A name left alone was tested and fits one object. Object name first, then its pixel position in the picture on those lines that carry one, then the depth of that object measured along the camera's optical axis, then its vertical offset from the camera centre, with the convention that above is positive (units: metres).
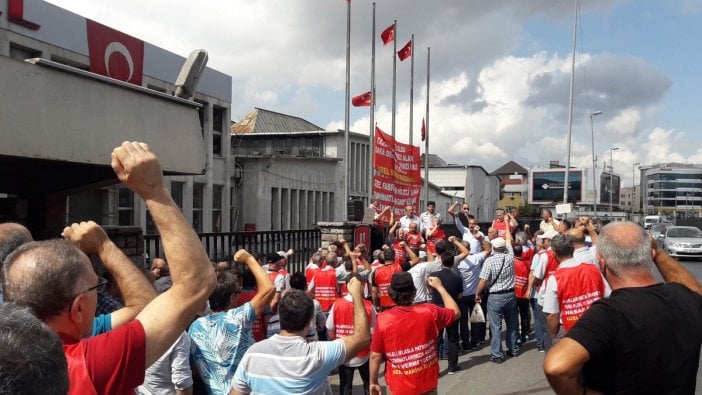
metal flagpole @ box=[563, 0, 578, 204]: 27.38 +2.14
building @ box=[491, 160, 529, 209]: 131.50 +5.01
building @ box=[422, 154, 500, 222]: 60.54 +1.83
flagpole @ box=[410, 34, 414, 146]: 22.51 +4.30
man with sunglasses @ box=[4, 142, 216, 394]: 1.81 -0.32
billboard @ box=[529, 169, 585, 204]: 117.19 +3.34
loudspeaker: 14.36 -0.27
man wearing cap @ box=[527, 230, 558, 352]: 7.71 -1.11
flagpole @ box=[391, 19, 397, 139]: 20.83 +4.39
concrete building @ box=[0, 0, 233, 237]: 4.24 +0.58
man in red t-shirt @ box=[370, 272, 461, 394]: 4.57 -1.15
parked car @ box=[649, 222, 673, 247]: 25.70 -1.39
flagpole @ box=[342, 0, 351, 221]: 15.46 +3.10
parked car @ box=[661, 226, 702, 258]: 22.14 -1.51
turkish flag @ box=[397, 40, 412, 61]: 21.78 +5.62
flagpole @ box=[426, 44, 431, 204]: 24.01 +2.64
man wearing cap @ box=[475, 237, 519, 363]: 8.44 -1.35
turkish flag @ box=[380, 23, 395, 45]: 19.66 +5.66
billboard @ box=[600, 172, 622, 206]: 123.38 +3.28
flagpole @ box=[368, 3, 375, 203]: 16.84 +2.74
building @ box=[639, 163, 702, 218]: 158.88 +5.13
